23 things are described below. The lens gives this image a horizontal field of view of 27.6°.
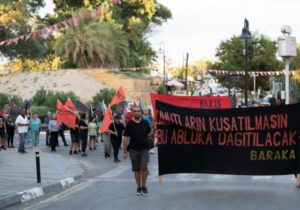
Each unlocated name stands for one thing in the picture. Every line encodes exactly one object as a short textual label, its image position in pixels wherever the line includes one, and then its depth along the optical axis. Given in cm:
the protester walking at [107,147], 2073
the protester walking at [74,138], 2150
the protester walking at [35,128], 2377
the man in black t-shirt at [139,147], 1161
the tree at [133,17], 6517
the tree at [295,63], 6630
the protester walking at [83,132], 2127
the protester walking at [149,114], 2122
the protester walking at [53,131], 2351
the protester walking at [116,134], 1922
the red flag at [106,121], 2022
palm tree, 5475
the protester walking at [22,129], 2164
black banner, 1192
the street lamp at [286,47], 1809
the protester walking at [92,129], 2241
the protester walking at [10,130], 2367
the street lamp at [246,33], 2486
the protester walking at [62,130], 2506
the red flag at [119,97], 2303
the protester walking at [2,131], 2194
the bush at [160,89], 5843
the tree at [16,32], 3875
